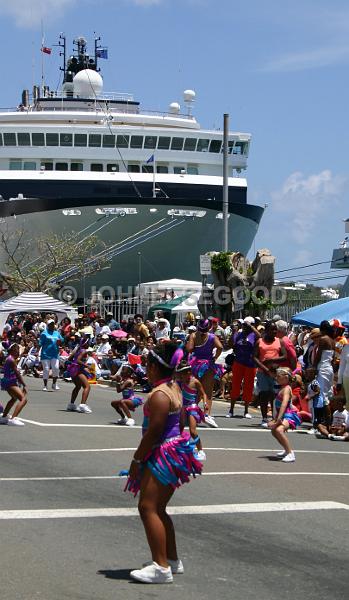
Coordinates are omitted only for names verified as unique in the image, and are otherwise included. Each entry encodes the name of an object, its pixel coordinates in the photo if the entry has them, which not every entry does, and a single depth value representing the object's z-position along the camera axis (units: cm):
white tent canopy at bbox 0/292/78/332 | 3419
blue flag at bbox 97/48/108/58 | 6412
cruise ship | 4684
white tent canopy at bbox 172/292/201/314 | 3325
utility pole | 2941
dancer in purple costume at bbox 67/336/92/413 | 1788
